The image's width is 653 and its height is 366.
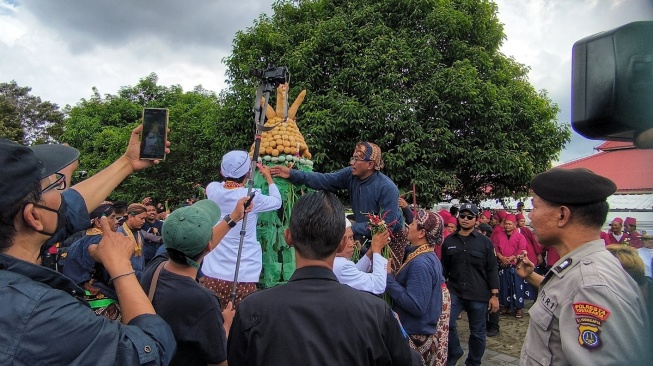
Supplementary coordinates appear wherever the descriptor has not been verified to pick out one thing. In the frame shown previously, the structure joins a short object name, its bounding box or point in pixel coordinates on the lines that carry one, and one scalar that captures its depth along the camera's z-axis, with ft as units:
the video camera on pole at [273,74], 14.66
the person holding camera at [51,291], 4.01
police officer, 5.47
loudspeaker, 5.08
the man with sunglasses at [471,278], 16.96
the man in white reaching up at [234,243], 13.41
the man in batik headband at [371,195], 12.96
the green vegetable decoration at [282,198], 15.02
